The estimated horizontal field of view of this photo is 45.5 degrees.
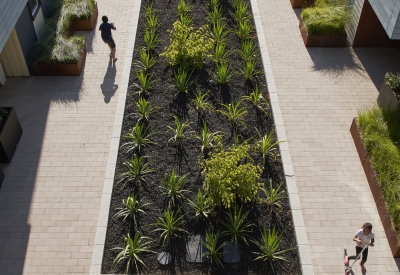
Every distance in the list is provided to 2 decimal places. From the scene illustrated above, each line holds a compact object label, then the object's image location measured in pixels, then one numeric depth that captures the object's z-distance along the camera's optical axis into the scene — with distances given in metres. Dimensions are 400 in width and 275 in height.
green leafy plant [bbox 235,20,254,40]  13.59
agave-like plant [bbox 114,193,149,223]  9.21
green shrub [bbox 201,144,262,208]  8.88
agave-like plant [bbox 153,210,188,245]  8.81
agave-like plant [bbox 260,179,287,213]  9.40
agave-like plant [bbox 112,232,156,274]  8.51
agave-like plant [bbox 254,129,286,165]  10.30
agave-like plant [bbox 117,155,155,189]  9.84
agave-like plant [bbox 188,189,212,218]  9.11
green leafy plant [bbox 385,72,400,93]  11.06
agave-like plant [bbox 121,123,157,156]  10.47
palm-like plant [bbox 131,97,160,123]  11.15
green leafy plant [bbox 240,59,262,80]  12.21
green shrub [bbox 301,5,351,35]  13.71
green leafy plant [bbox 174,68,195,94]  11.75
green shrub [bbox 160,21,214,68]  12.20
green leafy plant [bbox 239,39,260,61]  12.75
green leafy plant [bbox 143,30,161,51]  13.21
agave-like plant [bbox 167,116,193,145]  10.62
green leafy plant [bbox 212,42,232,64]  12.56
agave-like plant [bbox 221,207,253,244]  8.78
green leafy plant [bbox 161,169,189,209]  9.39
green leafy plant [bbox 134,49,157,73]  12.49
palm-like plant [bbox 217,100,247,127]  11.05
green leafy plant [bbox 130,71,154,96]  11.85
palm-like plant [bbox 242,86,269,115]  11.48
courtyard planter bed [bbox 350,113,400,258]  8.91
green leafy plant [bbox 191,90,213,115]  11.26
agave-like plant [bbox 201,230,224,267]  8.48
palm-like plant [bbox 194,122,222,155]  10.32
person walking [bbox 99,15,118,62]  13.04
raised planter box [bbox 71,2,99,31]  14.38
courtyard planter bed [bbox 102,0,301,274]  8.70
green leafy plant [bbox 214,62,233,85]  11.95
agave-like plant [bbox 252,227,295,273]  8.51
